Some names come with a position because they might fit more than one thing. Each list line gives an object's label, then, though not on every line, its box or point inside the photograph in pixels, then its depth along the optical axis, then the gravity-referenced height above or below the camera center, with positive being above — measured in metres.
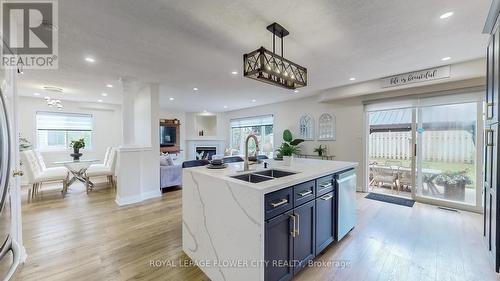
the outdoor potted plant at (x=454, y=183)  3.62 -0.85
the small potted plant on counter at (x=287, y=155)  2.46 -0.21
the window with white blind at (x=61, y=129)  5.84 +0.32
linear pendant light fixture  2.07 +0.82
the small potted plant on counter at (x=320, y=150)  5.31 -0.31
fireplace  8.57 -0.54
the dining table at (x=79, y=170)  4.52 -0.75
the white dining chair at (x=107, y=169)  4.79 -0.76
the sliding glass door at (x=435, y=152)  3.56 -0.27
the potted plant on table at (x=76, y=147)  4.73 -0.20
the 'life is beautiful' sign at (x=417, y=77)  3.35 +1.13
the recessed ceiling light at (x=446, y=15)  1.91 +1.22
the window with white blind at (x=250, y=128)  7.14 +0.40
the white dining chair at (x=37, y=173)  3.92 -0.74
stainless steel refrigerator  1.12 -0.39
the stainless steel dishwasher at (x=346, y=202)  2.35 -0.81
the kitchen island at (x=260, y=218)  1.46 -0.71
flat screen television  7.71 +0.11
